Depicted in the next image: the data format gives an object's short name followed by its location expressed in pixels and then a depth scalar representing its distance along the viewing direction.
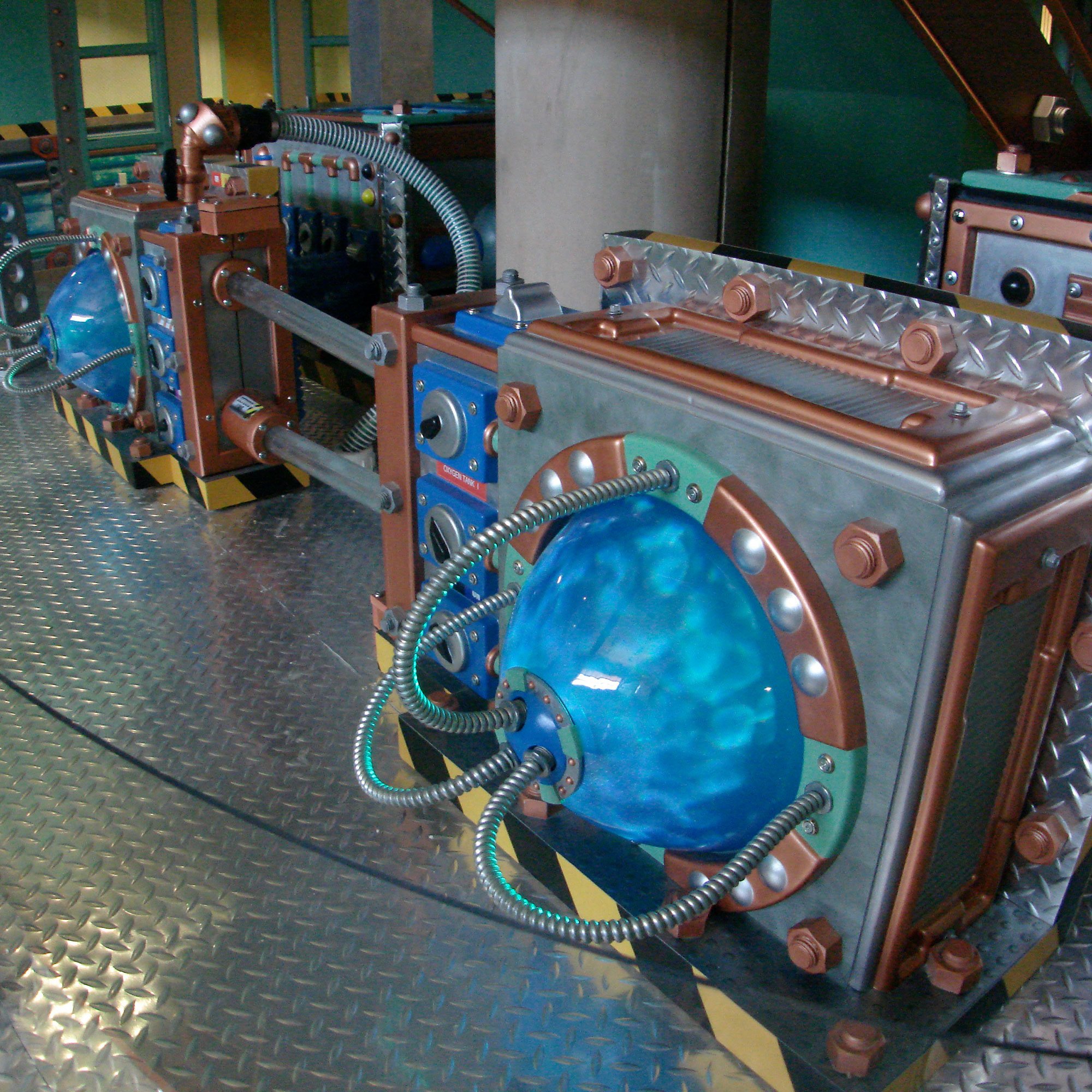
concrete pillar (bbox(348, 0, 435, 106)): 4.73
